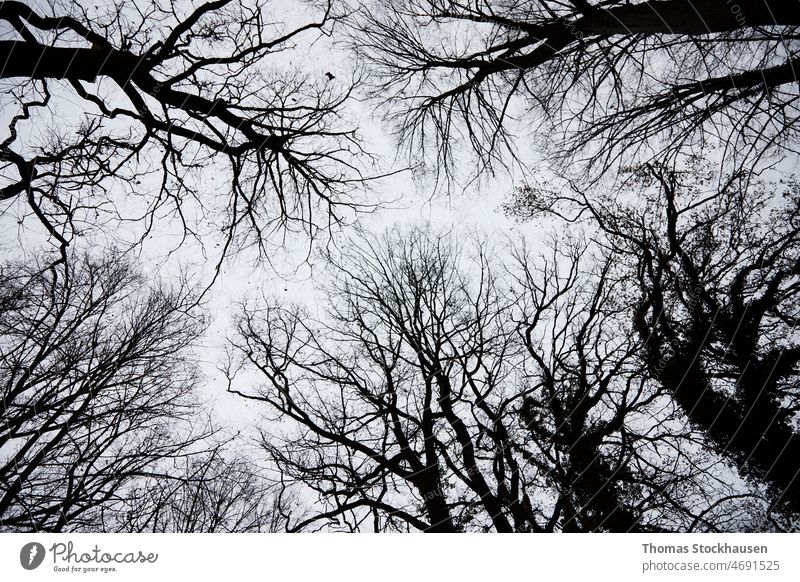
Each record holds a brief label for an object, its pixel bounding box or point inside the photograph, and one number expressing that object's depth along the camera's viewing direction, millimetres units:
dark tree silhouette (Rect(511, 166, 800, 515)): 5316
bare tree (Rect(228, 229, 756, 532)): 5953
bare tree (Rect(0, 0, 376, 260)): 3387
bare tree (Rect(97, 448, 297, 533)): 5504
